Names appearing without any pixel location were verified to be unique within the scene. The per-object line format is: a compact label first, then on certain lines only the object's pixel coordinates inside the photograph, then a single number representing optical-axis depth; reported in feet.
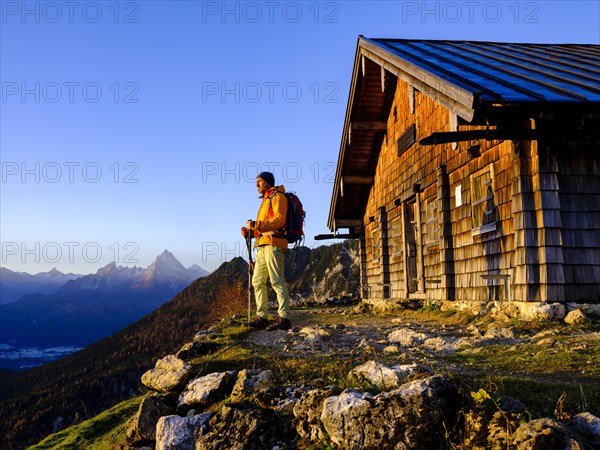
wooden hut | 23.65
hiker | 24.76
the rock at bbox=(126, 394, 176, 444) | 12.47
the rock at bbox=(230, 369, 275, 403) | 12.16
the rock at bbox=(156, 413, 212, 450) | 11.30
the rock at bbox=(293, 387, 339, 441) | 10.24
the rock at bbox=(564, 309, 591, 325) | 22.80
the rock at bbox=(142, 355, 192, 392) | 14.29
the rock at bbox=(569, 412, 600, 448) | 8.13
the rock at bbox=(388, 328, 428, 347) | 20.48
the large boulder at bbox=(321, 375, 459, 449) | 9.20
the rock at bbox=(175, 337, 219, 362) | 19.42
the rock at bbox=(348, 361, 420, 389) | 10.97
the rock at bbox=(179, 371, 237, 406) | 12.74
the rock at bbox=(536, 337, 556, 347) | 18.38
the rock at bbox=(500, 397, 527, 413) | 9.24
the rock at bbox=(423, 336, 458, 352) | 18.80
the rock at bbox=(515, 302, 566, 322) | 23.61
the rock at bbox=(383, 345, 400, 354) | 17.78
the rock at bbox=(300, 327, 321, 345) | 20.58
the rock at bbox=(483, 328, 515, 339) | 21.25
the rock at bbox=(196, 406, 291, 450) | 10.49
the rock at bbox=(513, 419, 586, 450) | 7.83
